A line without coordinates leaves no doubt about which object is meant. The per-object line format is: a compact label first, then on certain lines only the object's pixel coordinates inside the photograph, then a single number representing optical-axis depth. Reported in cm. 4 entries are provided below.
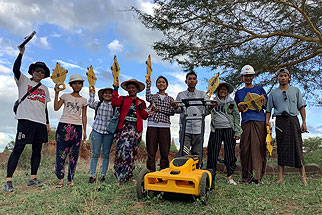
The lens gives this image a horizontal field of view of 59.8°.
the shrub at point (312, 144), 1260
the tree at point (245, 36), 780
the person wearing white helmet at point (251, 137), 496
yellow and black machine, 341
